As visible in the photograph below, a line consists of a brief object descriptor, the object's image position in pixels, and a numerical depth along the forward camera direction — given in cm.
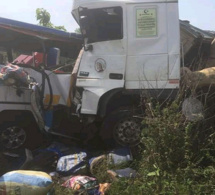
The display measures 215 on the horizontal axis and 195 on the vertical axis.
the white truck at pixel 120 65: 584
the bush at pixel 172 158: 405
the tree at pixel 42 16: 2077
